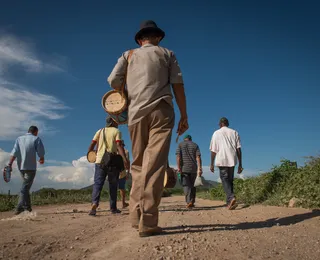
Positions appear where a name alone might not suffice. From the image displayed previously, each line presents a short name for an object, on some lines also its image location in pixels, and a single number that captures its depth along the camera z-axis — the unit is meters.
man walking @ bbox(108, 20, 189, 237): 3.32
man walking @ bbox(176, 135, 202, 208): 8.54
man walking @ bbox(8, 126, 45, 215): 7.13
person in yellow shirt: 6.40
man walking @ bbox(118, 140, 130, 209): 8.62
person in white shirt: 7.36
